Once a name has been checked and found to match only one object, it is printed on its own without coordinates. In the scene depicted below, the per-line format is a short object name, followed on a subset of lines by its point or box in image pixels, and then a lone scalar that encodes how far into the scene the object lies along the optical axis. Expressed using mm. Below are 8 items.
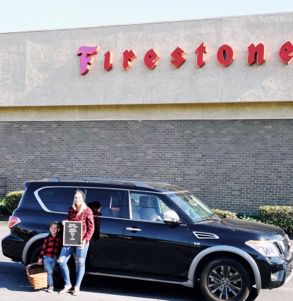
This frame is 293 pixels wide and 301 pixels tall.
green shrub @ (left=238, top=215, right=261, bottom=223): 15608
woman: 8211
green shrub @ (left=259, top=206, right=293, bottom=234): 14797
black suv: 7852
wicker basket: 8281
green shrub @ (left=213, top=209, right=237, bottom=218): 15226
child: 8398
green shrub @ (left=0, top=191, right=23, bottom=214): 17438
